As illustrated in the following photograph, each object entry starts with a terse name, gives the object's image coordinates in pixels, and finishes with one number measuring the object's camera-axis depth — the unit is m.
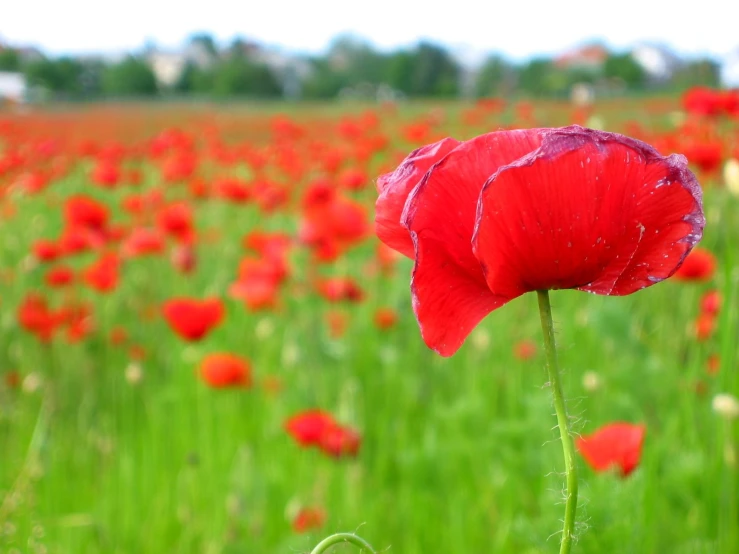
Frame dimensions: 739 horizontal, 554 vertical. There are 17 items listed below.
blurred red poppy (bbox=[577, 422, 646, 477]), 0.85
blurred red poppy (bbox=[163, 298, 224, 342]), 1.72
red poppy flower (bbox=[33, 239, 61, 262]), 2.20
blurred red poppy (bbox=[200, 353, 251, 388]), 1.61
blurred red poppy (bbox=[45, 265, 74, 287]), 2.13
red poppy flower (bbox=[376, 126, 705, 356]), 0.38
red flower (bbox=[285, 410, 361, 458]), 1.33
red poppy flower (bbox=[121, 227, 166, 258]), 2.33
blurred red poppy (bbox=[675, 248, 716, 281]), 1.56
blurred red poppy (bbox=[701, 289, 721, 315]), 1.33
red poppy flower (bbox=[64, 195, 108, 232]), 2.33
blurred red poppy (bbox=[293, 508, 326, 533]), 1.20
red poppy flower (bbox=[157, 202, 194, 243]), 2.32
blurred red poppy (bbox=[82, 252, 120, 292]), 2.12
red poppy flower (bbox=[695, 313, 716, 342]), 1.44
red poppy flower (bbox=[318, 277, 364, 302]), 1.93
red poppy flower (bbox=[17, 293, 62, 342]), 2.03
